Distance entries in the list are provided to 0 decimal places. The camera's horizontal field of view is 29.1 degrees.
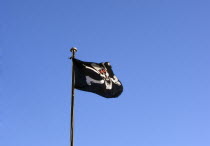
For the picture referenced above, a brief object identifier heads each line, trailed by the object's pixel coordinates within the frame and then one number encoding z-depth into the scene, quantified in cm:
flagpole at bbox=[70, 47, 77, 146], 1493
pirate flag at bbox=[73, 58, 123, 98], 1716
